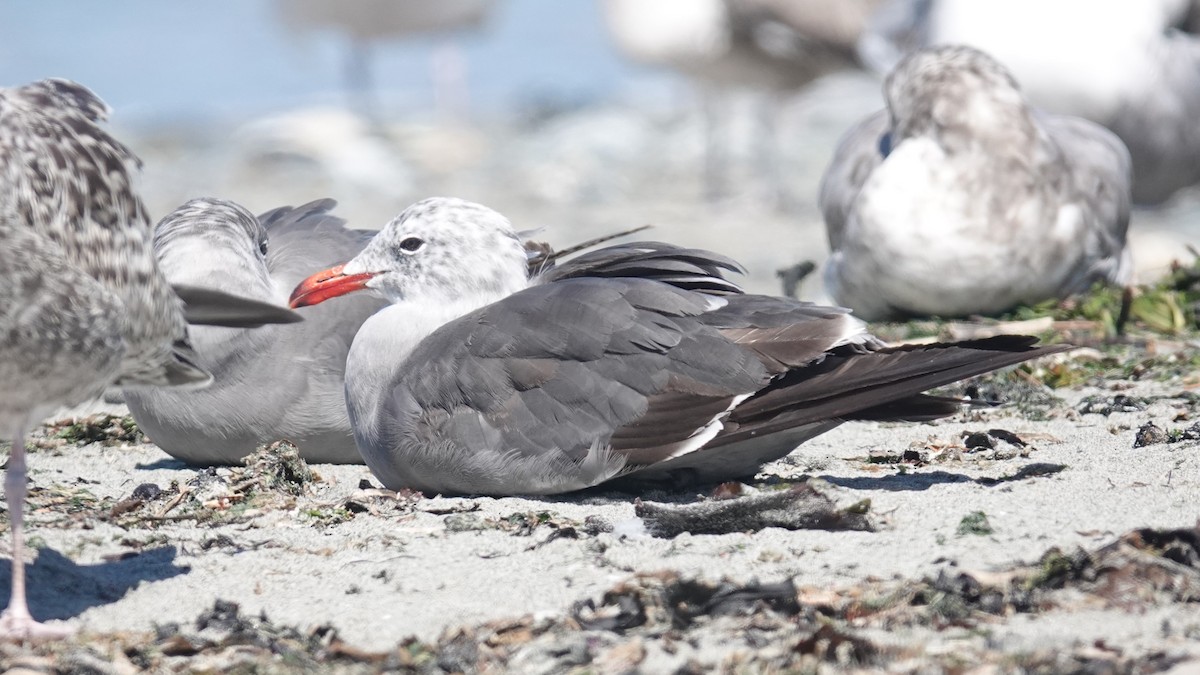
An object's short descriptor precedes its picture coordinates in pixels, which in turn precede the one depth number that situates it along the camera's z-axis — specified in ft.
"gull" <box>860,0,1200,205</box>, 61.72
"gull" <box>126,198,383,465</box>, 33.81
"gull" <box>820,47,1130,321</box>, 45.68
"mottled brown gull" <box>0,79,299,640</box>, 22.40
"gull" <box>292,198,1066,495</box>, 28.07
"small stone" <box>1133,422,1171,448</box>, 30.19
